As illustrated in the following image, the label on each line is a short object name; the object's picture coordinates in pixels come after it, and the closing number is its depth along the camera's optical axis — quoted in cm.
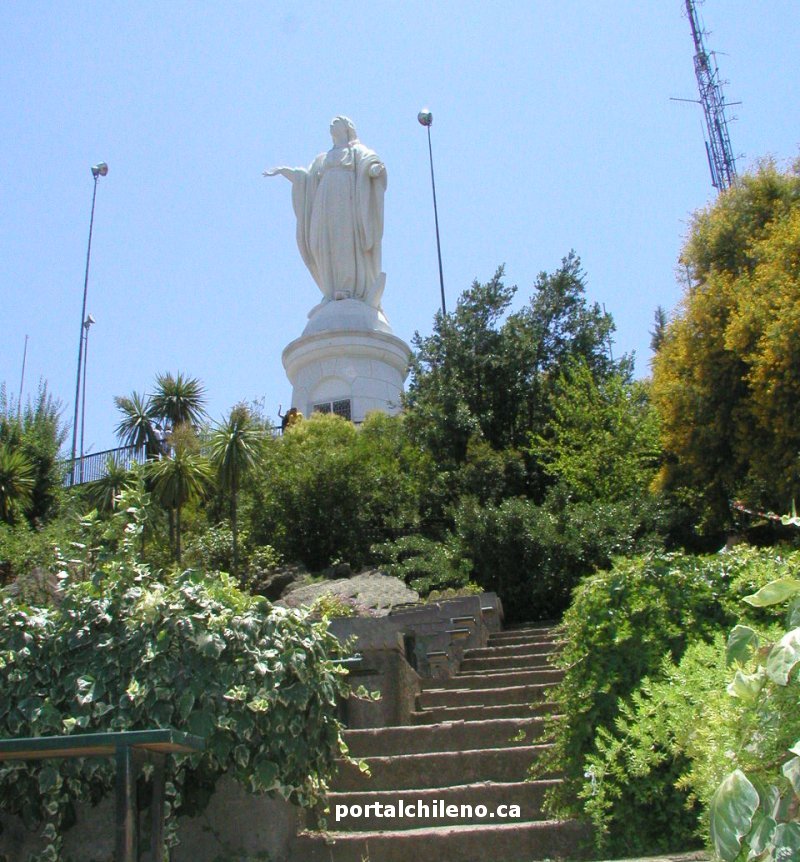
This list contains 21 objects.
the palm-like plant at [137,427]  2012
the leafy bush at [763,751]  239
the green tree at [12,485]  1861
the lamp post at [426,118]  3958
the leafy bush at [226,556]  1617
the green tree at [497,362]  1853
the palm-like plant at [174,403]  2045
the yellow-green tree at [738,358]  1368
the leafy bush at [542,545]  1439
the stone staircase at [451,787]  552
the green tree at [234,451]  1634
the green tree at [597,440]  1725
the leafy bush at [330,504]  1778
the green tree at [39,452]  2078
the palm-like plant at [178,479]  1611
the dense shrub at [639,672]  484
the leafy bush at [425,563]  1478
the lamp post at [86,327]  3531
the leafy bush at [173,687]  531
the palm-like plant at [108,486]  1734
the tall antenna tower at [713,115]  2914
